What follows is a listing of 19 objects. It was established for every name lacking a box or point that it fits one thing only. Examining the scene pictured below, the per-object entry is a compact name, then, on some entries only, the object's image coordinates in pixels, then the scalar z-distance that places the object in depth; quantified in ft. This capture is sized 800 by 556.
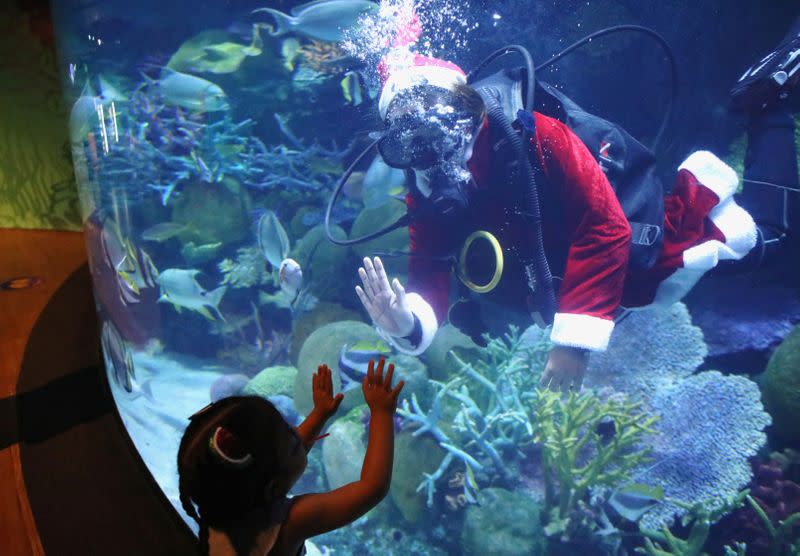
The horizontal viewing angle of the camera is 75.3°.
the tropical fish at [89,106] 7.51
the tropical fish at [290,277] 6.85
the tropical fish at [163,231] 7.65
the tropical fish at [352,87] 5.82
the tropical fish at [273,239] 6.87
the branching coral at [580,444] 6.12
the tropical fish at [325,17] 5.60
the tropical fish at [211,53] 6.52
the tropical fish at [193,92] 6.77
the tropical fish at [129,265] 7.92
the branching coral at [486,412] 6.45
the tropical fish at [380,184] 5.96
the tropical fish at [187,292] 7.48
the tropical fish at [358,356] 6.62
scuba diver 5.49
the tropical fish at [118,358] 8.33
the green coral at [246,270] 7.09
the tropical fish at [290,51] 6.11
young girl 3.20
